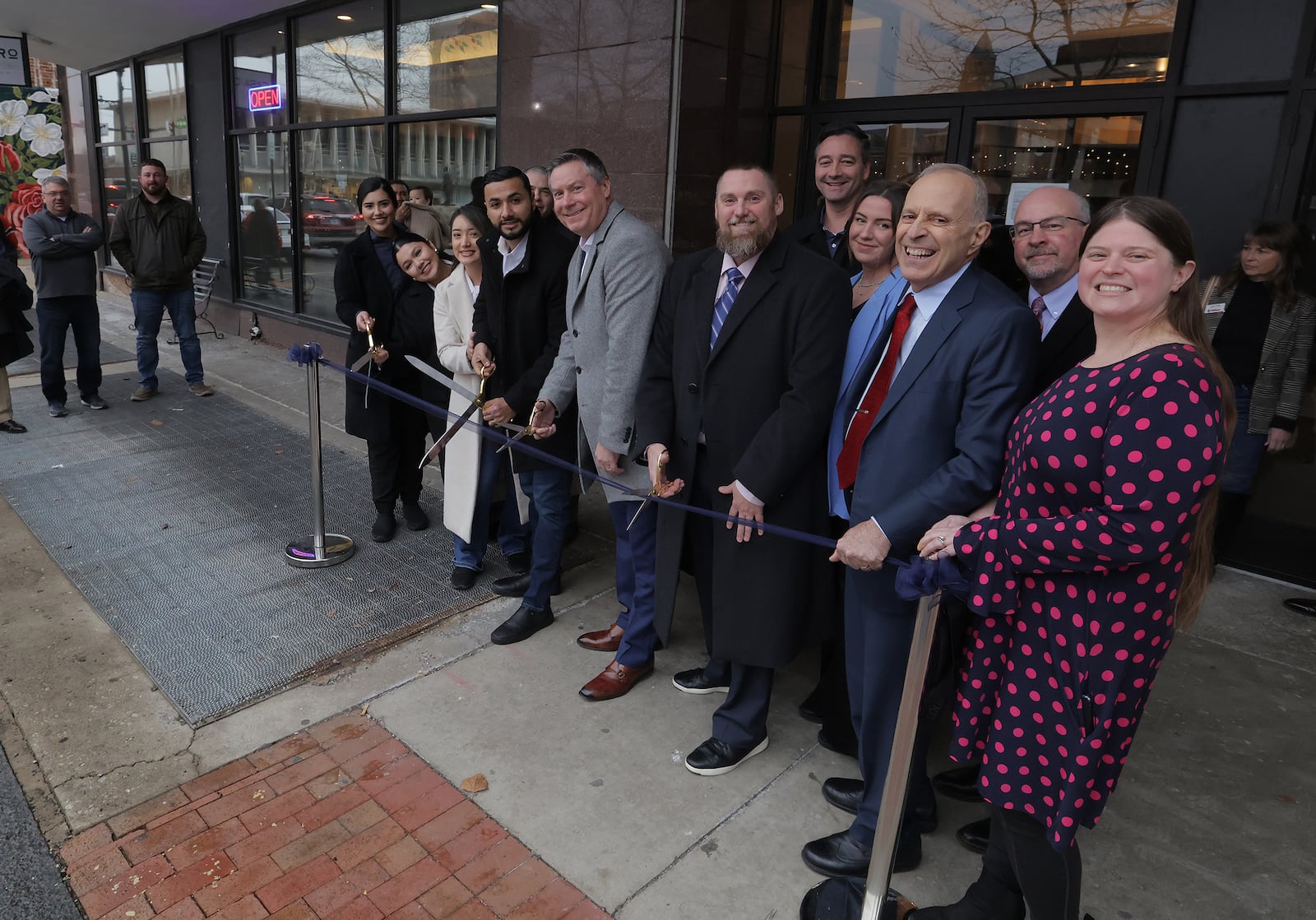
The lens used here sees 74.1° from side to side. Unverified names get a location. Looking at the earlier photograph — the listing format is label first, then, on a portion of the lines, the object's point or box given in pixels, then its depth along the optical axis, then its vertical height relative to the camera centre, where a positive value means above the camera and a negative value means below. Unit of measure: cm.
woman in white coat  423 -113
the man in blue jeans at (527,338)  386 -48
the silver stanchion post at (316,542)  454 -171
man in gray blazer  336 -44
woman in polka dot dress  175 -58
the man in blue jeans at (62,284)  693 -64
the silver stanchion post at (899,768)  203 -120
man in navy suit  219 -37
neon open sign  1018 +134
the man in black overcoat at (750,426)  270 -58
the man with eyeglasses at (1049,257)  259 +2
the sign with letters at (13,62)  1044 +159
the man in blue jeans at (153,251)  768 -37
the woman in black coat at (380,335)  472 -61
